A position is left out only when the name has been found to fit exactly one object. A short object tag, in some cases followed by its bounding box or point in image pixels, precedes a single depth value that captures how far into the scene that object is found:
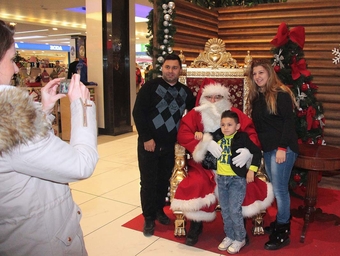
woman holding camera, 1.06
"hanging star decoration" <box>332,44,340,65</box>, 4.46
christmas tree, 3.81
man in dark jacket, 3.08
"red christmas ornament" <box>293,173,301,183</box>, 3.93
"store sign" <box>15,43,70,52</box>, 22.39
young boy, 2.72
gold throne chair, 3.79
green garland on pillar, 4.04
